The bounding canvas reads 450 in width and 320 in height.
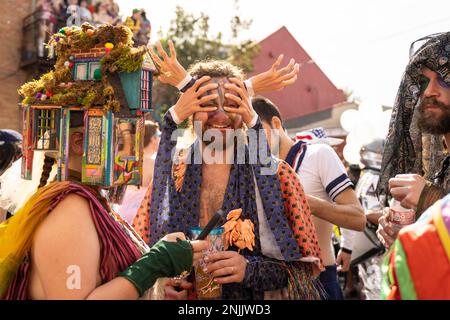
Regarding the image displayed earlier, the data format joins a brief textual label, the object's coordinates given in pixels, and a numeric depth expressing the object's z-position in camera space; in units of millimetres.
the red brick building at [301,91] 20625
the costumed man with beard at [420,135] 2041
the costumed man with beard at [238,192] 2447
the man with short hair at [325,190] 3146
